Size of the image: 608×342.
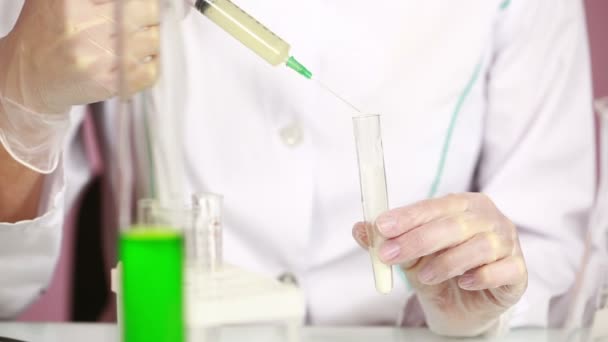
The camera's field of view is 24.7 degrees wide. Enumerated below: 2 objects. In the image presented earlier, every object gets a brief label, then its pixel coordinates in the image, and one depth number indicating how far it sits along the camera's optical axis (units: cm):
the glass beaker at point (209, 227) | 70
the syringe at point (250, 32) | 76
